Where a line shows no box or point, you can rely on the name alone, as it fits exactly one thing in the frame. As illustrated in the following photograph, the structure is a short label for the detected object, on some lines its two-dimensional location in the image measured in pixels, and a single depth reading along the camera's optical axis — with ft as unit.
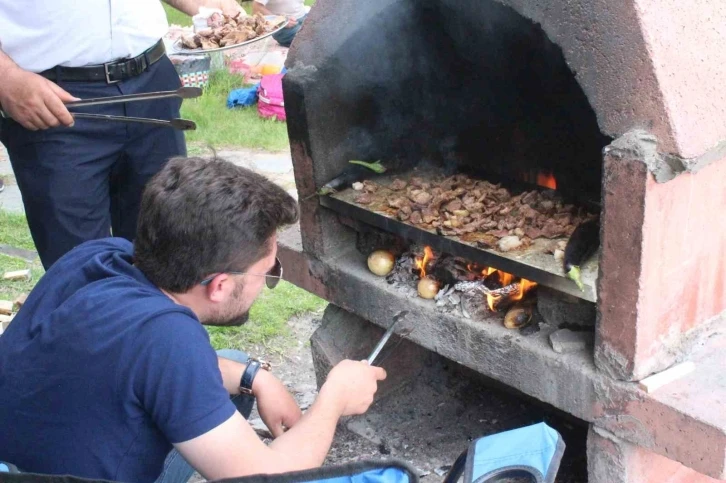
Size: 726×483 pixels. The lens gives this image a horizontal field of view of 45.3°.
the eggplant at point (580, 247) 7.52
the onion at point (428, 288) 9.13
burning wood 8.76
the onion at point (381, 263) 9.66
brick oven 6.79
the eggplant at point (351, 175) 9.78
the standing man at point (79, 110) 9.82
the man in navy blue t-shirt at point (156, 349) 6.11
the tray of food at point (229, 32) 11.91
